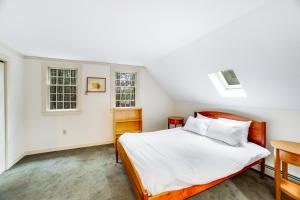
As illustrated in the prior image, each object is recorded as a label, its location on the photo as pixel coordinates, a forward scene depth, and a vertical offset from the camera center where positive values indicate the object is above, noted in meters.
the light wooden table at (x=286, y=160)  1.66 -0.74
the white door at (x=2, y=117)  2.51 -0.30
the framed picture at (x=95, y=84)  3.76 +0.43
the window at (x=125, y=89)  4.22 +0.33
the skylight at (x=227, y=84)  2.77 +0.33
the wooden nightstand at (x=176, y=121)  4.19 -0.63
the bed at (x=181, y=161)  1.51 -0.82
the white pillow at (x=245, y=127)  2.50 -0.50
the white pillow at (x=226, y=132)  2.44 -0.60
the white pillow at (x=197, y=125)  3.06 -0.58
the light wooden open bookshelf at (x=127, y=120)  3.96 -0.58
